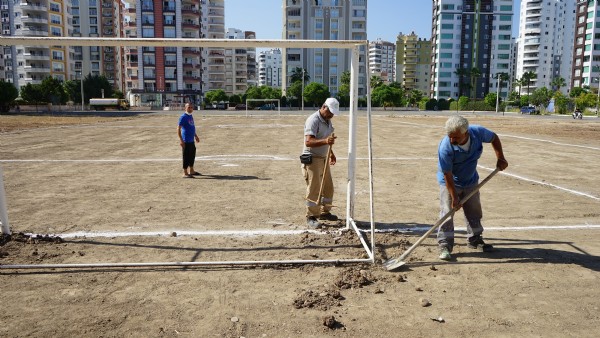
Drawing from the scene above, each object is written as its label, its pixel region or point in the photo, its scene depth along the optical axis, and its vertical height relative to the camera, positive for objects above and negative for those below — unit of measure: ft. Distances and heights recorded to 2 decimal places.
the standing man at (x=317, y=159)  21.75 -2.54
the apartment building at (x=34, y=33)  298.35 +44.11
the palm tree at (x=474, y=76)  383.86 +25.14
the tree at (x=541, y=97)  297.98 +6.55
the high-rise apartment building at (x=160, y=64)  301.43 +25.48
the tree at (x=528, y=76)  396.16 +26.01
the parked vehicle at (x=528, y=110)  253.77 -1.47
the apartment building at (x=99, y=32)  362.12 +57.55
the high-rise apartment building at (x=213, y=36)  397.39 +58.02
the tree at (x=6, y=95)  184.75 +3.19
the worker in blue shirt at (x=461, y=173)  17.06 -2.47
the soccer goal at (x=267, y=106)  290.99 -0.59
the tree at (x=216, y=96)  311.06 +5.60
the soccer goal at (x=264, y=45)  17.34 +2.38
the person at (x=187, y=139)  37.93 -2.76
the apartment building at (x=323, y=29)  367.86 +59.40
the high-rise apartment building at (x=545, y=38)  453.99 +68.86
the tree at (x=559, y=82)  352.61 +18.96
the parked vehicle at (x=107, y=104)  254.47 -0.14
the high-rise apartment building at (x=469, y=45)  400.88 +53.60
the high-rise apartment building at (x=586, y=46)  338.95 +44.80
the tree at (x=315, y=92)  287.69 +7.90
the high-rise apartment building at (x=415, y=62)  528.63 +49.39
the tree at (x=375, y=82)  367.37 +18.93
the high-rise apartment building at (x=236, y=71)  483.51 +34.49
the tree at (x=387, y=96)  312.09 +6.61
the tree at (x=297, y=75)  352.28 +22.33
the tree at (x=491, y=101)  297.94 +3.78
